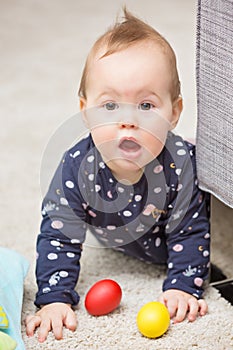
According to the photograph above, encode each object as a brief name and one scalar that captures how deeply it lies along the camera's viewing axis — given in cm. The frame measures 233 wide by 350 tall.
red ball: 129
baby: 127
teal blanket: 122
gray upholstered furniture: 122
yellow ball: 125
